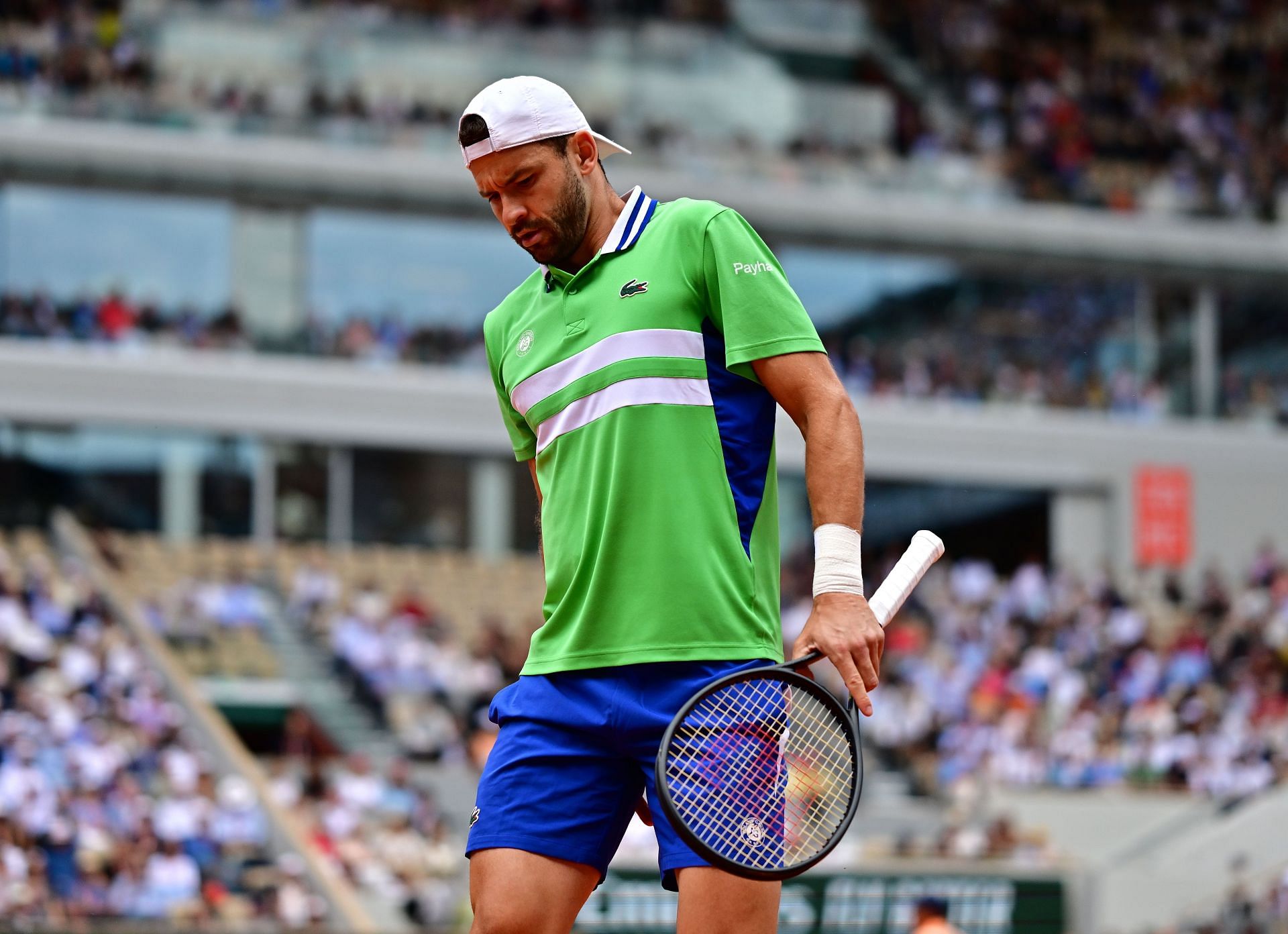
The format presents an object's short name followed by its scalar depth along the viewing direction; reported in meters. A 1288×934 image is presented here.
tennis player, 7.41
